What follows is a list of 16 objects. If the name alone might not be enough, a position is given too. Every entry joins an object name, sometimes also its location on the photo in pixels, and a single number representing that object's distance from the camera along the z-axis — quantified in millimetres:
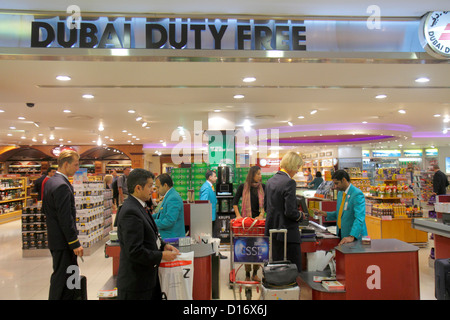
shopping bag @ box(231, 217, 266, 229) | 4248
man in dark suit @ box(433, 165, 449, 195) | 10016
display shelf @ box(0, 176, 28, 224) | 11789
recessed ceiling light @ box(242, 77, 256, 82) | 5020
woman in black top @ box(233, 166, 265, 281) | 5695
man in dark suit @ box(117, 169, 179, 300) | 2293
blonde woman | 3508
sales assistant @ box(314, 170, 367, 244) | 3691
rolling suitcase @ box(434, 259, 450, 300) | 2332
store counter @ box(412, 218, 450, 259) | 4253
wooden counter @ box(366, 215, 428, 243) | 7387
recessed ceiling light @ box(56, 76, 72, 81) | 4832
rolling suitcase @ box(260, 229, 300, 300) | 3057
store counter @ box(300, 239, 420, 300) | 3111
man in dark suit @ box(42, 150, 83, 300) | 3236
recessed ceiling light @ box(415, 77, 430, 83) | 5035
